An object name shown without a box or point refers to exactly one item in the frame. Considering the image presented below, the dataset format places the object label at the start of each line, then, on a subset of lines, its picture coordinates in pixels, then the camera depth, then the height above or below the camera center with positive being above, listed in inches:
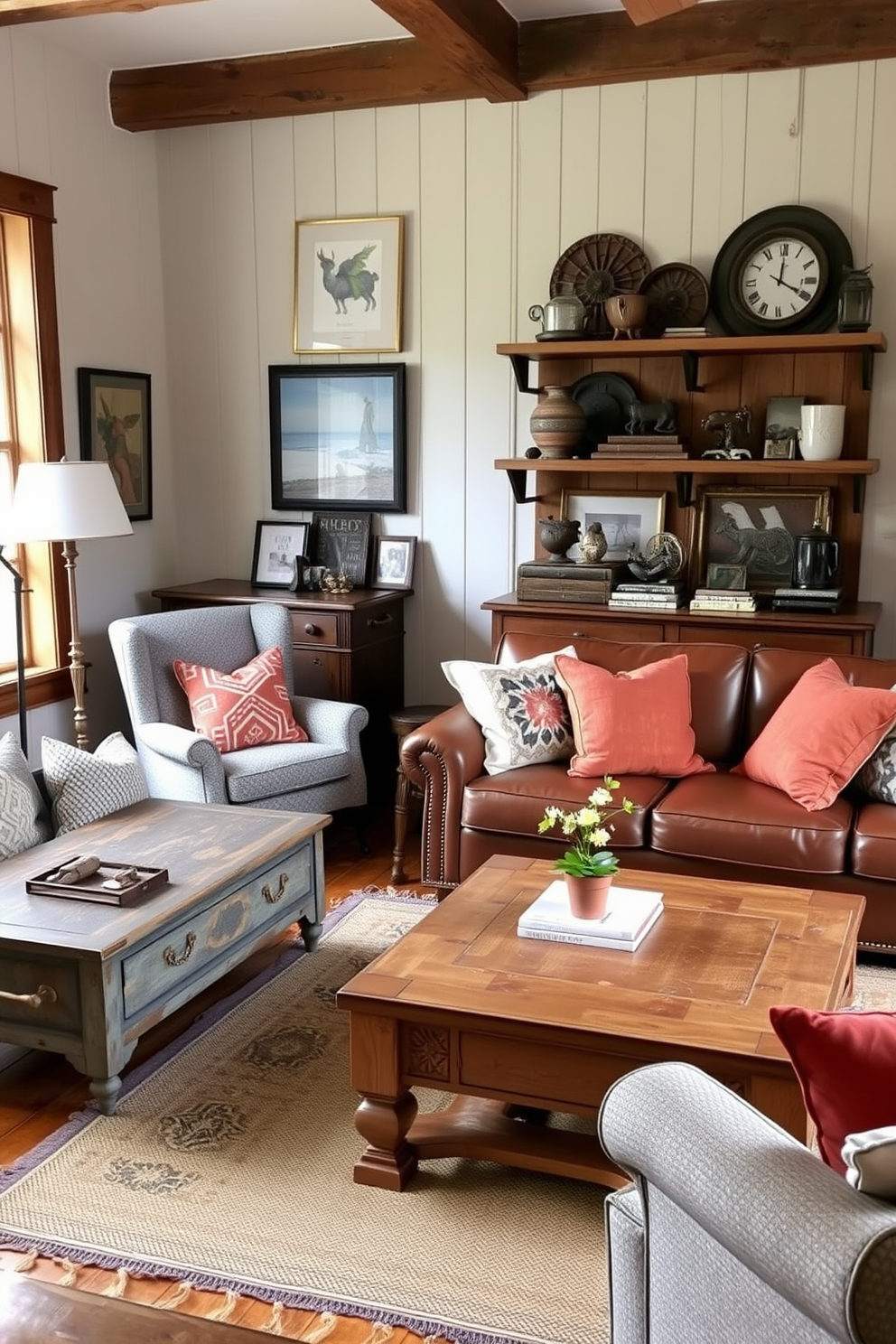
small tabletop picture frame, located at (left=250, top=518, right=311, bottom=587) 209.5 -14.1
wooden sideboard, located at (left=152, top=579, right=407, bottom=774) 190.4 -26.8
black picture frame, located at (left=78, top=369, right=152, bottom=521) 194.2 +5.8
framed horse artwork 182.4 -8.7
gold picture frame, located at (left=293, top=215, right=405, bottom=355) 199.0 +28.2
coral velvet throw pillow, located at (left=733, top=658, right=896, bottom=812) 142.9 -31.1
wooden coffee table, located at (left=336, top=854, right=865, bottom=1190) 92.0 -40.6
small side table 172.1 -42.6
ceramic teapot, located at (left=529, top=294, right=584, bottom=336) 180.4 +21.2
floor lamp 154.8 -4.7
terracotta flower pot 108.4 -36.6
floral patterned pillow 157.1 -30.7
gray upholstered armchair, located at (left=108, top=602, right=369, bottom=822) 162.6 -35.2
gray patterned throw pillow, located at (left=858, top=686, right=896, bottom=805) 143.5 -34.7
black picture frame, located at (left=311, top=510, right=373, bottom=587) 206.4 -12.7
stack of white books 106.9 -39.0
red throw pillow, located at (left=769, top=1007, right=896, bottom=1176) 55.7 -26.3
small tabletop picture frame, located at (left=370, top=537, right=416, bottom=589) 204.5 -15.6
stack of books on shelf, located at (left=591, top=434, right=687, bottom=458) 179.2 +2.6
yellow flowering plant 105.7 -31.6
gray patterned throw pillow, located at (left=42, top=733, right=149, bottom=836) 138.8 -35.0
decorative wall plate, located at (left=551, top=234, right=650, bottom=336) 185.3 +28.3
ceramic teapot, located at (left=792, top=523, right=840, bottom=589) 173.8 -12.9
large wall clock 174.9 +26.5
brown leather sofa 138.1 -38.8
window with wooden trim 180.5 +9.3
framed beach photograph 202.7 +4.6
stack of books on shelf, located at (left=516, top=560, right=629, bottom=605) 181.6 -16.6
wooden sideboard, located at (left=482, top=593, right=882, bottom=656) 167.2 -22.0
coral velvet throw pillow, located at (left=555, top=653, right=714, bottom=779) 154.2 -31.3
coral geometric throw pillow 173.2 -32.9
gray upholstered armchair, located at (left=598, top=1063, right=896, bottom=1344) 49.1 -31.7
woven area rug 89.1 -57.3
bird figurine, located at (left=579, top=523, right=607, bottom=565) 184.4 -11.4
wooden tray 116.5 -38.9
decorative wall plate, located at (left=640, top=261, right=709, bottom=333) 181.6 +24.1
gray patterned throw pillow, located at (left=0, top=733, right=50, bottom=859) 130.4 -34.9
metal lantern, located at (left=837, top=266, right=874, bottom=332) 168.4 +21.6
